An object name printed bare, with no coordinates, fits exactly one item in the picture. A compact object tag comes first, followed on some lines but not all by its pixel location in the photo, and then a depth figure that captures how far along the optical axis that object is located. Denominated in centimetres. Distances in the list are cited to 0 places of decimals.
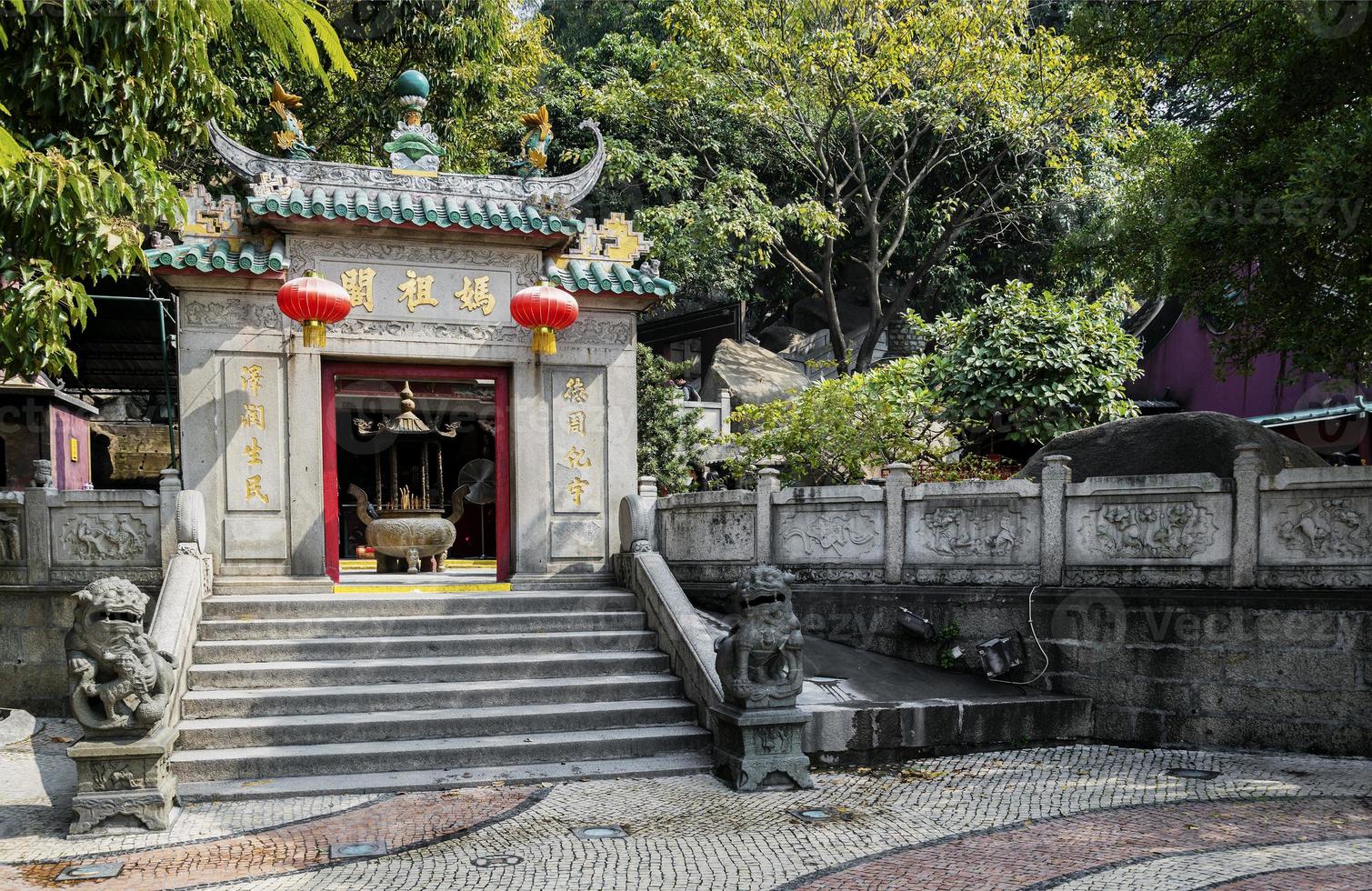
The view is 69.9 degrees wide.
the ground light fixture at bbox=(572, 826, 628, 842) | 595
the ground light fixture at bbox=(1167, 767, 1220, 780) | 709
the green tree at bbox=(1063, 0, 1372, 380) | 685
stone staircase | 703
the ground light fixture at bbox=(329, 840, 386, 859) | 568
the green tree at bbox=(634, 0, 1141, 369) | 1767
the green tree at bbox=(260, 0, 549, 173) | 1545
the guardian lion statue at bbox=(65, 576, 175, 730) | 619
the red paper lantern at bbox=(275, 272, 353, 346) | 873
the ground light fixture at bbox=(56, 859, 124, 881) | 540
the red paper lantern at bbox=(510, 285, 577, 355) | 934
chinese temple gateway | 932
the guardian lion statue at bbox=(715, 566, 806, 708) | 699
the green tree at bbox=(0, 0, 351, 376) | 543
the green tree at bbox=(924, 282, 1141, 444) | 1234
